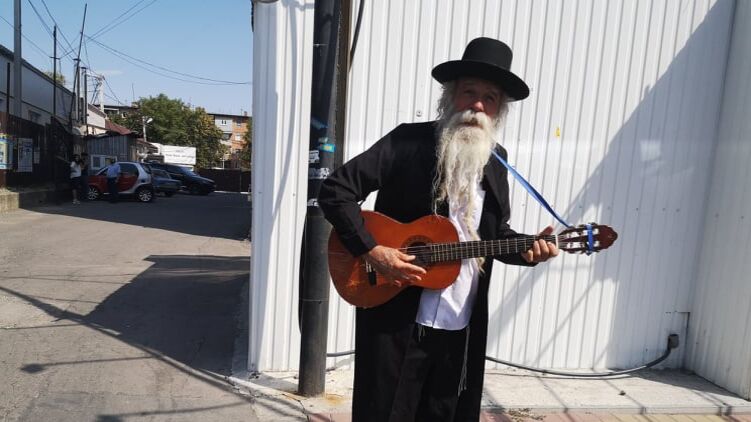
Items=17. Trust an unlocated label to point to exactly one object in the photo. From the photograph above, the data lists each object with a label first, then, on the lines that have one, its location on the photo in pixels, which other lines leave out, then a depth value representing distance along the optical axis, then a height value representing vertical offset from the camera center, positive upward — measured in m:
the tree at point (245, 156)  58.03 +1.34
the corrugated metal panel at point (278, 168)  3.35 +0.01
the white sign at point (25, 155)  14.44 -0.06
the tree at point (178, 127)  59.03 +4.43
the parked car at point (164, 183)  21.33 -0.93
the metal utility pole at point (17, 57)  17.31 +3.48
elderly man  1.91 -0.20
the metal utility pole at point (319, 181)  3.01 -0.06
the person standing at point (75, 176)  16.09 -0.67
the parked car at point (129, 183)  17.50 -0.86
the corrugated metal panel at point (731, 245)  3.58 -0.35
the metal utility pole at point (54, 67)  23.42 +4.41
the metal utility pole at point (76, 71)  24.35 +4.47
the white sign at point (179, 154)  43.09 +0.77
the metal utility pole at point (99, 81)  40.22 +6.51
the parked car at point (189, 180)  25.41 -0.84
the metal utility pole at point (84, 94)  28.58 +3.74
